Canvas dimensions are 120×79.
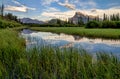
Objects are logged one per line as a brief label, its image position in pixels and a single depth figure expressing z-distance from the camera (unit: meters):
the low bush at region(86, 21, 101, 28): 39.54
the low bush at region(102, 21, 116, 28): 37.49
